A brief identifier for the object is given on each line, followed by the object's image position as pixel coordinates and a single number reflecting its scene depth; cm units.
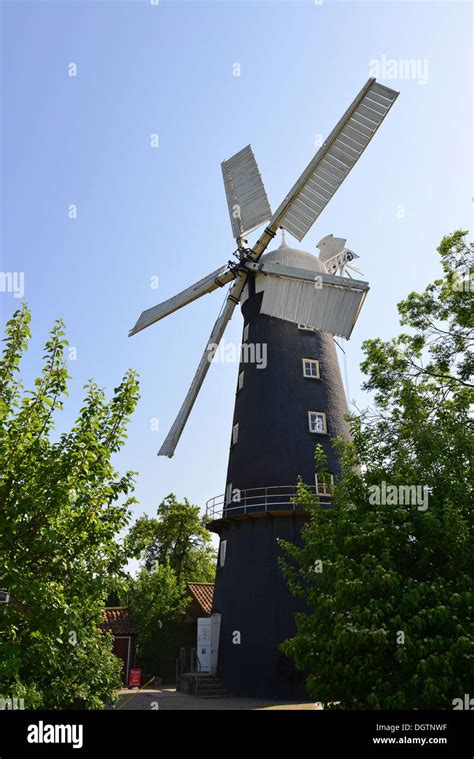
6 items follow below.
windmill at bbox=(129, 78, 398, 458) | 2128
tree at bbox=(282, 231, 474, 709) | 817
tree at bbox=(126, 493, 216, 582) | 4159
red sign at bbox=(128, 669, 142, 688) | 2155
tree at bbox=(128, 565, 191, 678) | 2825
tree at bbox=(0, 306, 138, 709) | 689
